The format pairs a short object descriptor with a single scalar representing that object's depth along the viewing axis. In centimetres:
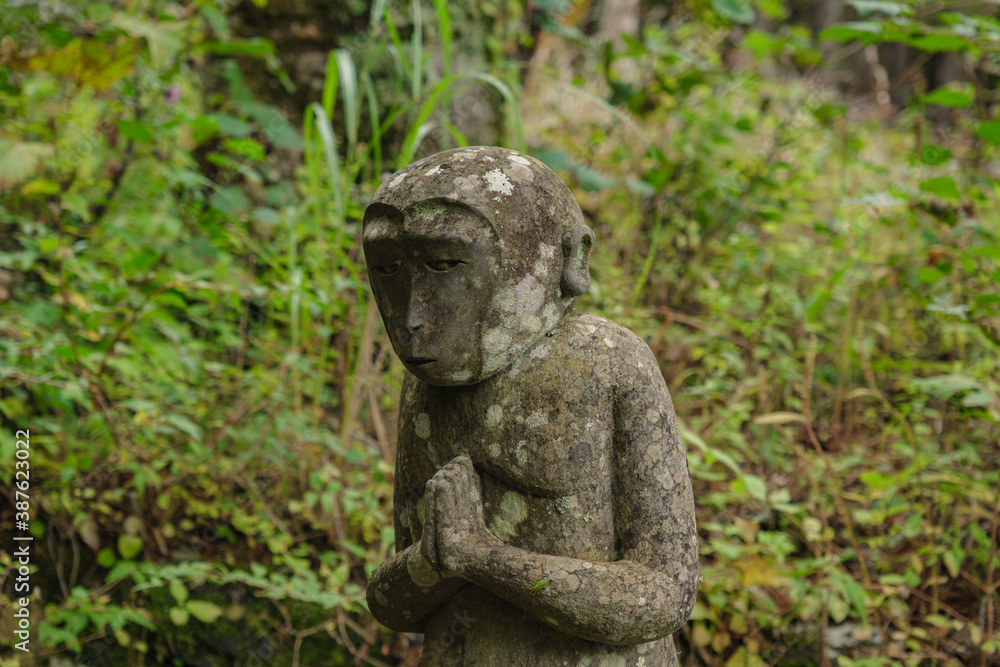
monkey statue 319
